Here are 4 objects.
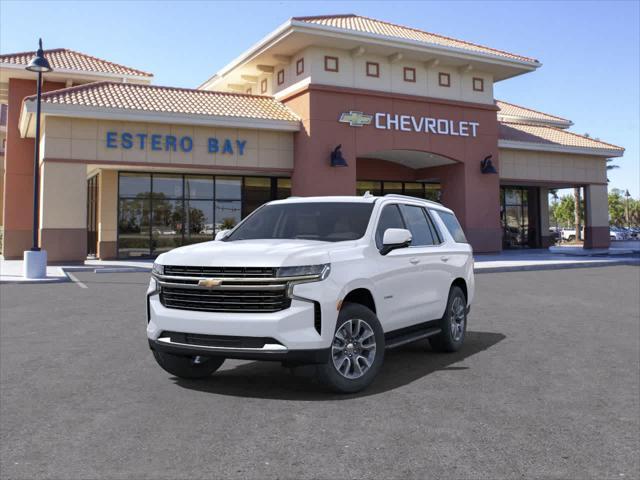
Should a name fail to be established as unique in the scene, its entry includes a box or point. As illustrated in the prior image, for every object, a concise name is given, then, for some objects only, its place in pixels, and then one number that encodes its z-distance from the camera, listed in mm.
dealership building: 23422
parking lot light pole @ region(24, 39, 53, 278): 17609
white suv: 5176
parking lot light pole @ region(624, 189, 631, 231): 113288
